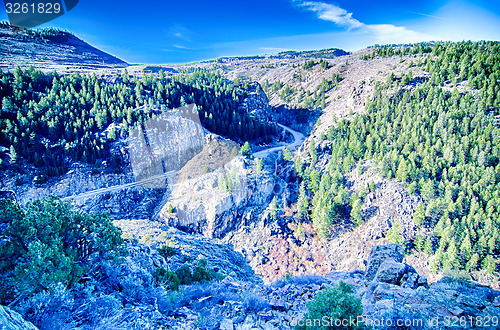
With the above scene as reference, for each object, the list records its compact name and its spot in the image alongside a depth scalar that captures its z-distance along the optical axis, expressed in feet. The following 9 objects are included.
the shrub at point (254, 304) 60.85
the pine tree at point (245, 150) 242.66
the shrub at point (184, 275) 87.10
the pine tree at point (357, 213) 181.61
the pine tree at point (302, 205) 202.66
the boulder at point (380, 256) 87.43
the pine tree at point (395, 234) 158.92
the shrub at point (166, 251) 103.17
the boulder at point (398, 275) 74.62
